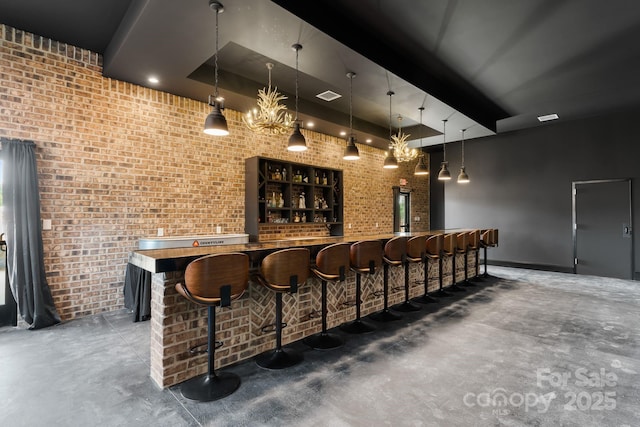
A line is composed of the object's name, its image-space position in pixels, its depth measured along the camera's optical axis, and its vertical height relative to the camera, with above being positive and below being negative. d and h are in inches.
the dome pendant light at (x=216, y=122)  123.6 +37.3
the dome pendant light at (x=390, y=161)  209.0 +35.9
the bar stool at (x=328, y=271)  119.0 -22.1
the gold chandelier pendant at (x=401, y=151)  246.0 +51.6
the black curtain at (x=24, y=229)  138.8 -5.8
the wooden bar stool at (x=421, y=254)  164.7 -22.4
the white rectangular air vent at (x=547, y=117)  266.3 +84.5
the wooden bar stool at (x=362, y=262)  132.2 -21.0
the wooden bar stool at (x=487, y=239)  254.5 -21.8
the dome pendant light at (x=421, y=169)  241.3 +35.0
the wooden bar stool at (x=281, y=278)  103.3 -21.9
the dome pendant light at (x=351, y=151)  179.0 +36.7
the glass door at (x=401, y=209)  351.3 +5.2
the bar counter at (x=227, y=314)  94.4 -37.0
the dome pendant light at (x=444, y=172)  256.5 +34.6
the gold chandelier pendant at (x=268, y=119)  164.4 +52.1
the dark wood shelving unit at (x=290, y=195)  214.1 +15.6
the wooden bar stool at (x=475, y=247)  232.2 -25.8
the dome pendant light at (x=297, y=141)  153.8 +36.8
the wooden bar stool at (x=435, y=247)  180.5 -19.8
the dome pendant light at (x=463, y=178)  277.3 +32.3
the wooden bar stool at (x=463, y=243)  212.8 -20.7
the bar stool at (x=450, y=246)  193.8 -20.7
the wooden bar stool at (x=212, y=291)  86.8 -22.1
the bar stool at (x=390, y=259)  150.9 -22.3
